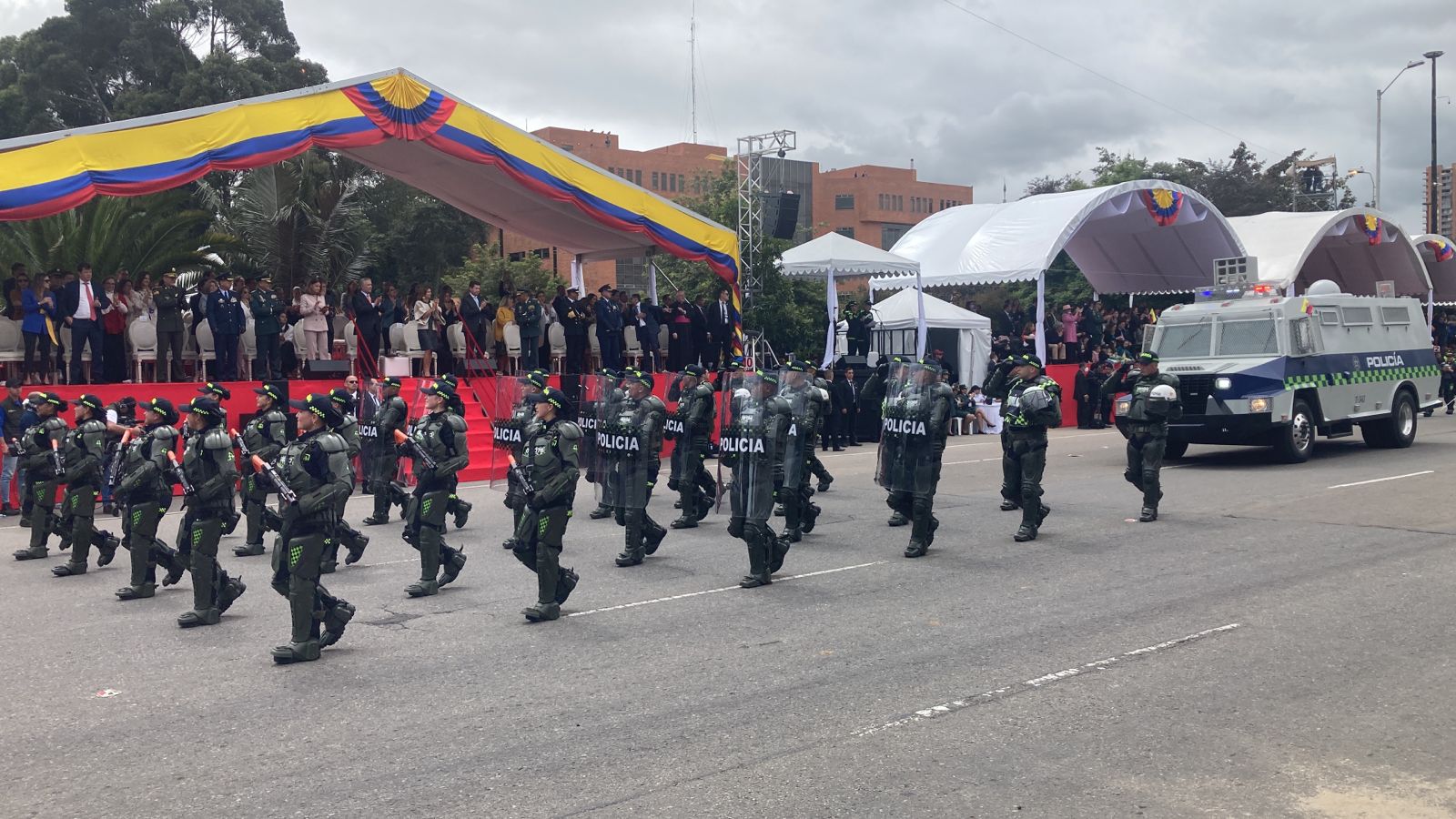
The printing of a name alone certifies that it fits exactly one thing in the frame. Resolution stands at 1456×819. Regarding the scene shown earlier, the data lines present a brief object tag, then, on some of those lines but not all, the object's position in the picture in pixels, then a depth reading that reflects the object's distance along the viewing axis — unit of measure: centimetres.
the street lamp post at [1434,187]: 4784
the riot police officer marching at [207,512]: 925
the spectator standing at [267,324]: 1895
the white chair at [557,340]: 2338
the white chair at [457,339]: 2188
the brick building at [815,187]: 8362
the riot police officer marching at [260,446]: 1094
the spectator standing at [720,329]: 2559
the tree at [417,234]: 4003
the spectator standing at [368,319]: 2070
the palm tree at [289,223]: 2644
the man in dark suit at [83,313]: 1722
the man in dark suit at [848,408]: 2402
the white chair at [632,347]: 2444
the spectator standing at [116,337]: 1803
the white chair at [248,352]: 1923
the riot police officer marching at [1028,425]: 1240
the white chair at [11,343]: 1716
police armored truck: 1827
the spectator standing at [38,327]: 1689
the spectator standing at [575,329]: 2338
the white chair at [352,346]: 2086
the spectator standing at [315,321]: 2020
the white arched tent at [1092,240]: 3022
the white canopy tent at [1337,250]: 3562
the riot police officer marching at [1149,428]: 1347
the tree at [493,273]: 4400
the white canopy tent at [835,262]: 2686
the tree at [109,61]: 3881
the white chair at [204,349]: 1881
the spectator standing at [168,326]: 1827
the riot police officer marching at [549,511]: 908
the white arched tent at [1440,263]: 4350
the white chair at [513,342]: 2284
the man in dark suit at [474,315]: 2214
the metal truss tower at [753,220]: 2891
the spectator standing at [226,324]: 1845
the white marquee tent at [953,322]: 2941
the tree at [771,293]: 3180
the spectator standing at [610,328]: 2344
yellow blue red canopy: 1658
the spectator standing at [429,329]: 2138
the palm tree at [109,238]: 2284
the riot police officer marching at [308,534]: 805
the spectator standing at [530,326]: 2225
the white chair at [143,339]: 1816
